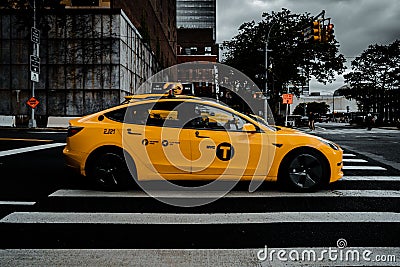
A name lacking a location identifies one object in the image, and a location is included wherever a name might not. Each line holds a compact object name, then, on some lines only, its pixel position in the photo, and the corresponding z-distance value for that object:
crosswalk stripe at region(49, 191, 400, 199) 6.42
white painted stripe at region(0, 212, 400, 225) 5.07
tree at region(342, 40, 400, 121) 56.50
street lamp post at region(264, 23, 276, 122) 28.33
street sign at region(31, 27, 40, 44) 24.91
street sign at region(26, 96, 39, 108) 26.73
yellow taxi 6.54
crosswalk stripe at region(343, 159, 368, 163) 10.74
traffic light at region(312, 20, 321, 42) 18.17
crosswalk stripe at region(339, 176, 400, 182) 7.96
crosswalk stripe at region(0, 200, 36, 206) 5.86
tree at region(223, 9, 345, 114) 39.12
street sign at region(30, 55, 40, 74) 26.52
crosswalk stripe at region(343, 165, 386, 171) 9.36
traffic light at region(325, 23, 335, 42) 18.67
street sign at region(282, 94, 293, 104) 29.56
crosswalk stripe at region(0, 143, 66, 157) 11.14
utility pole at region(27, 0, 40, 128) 26.44
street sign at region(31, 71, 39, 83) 26.56
